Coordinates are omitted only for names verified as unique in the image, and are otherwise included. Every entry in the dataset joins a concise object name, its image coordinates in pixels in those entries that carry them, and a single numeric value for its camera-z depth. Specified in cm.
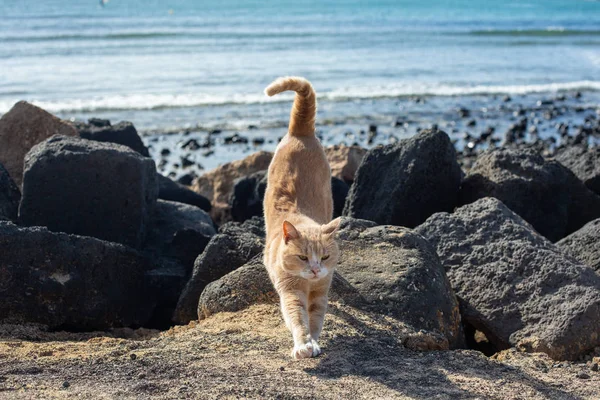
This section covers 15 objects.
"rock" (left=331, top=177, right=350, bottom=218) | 939
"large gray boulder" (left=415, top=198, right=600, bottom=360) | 551
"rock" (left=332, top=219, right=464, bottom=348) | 557
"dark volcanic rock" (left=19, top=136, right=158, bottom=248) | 738
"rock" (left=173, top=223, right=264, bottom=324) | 650
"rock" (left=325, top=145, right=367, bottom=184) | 1069
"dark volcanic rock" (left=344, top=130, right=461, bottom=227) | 797
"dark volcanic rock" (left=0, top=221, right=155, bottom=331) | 609
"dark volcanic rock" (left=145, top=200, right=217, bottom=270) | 764
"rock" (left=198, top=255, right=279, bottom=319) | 578
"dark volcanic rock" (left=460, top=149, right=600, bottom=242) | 810
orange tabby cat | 489
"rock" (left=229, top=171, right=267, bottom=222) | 941
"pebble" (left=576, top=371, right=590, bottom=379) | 483
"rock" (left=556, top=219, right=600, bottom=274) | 670
